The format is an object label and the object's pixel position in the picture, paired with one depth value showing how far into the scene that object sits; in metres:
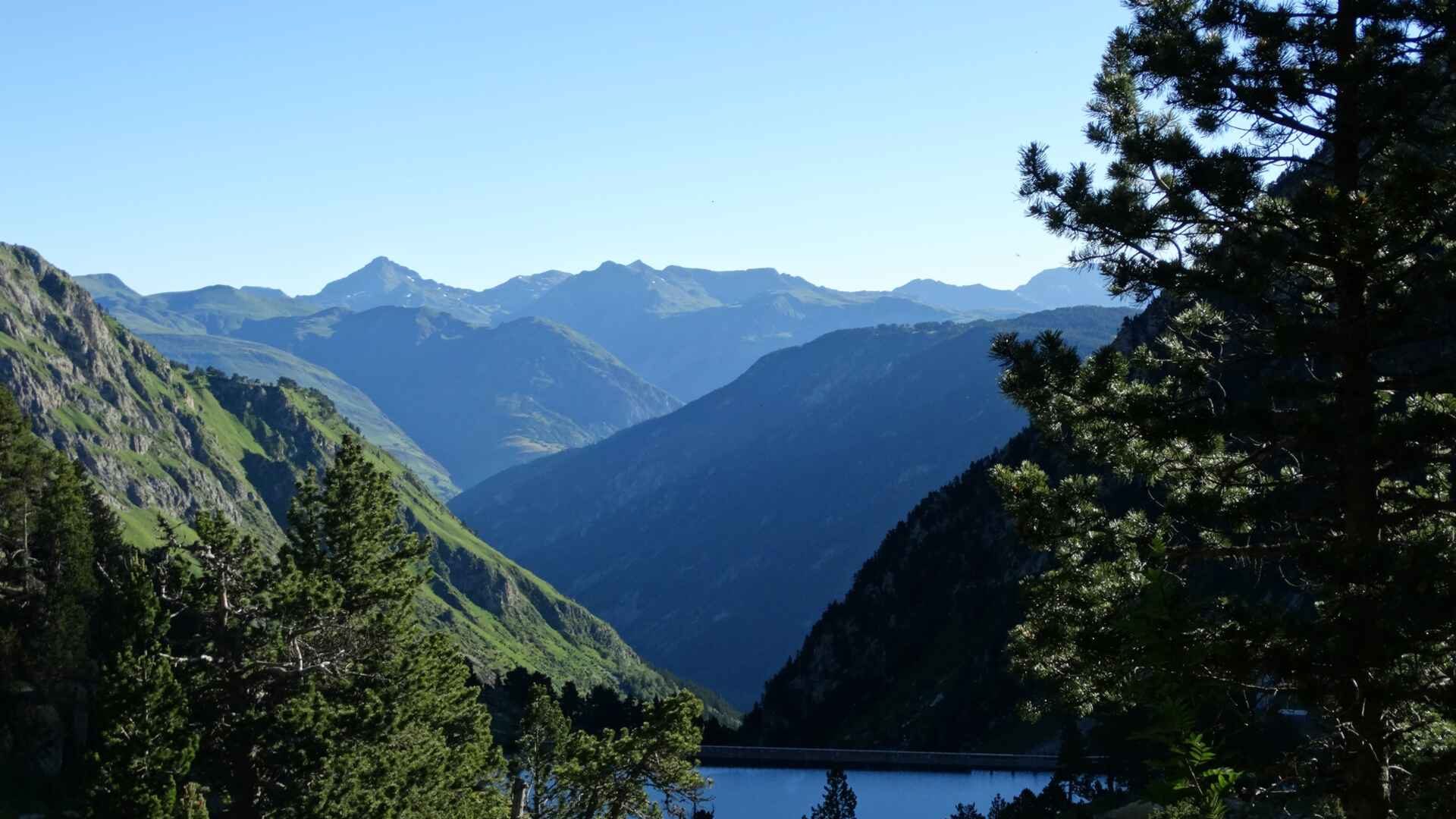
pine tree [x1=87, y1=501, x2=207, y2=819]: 48.94
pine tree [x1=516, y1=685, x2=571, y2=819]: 67.88
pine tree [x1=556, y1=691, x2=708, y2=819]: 60.41
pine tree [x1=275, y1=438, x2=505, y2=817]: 52.53
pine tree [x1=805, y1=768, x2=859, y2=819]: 123.19
